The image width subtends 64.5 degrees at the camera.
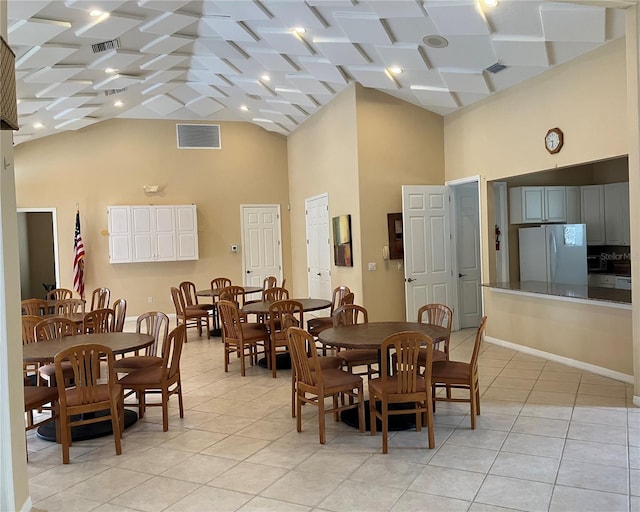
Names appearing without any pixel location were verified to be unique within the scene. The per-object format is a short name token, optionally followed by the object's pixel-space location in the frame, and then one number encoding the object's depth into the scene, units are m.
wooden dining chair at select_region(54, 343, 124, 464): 3.61
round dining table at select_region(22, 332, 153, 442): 4.09
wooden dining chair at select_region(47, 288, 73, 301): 8.20
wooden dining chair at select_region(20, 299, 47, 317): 6.83
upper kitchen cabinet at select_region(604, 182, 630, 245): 7.22
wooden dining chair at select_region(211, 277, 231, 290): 9.45
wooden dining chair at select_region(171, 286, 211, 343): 8.04
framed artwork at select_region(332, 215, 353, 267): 7.77
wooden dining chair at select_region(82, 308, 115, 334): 5.58
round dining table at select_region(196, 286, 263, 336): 8.42
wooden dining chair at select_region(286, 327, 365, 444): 3.81
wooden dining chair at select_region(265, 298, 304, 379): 5.76
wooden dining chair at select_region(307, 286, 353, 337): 6.36
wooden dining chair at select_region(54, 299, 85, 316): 6.88
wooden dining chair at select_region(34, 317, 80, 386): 4.63
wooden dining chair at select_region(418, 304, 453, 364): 4.79
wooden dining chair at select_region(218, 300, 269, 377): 5.84
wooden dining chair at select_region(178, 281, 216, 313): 8.38
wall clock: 5.58
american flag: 9.80
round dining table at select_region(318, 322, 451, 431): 4.01
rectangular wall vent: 10.60
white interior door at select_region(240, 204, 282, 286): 10.98
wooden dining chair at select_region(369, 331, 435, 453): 3.56
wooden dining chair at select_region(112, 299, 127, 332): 6.06
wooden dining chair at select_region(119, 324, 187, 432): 4.15
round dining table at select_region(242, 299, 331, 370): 6.13
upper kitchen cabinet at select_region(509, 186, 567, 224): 7.29
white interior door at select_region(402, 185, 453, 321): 7.41
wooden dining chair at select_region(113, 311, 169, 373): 4.70
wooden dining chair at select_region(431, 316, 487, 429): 3.96
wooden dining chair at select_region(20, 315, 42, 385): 5.07
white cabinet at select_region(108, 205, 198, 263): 10.00
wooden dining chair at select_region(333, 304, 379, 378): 4.67
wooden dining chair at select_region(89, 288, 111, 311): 7.56
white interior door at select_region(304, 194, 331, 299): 8.81
